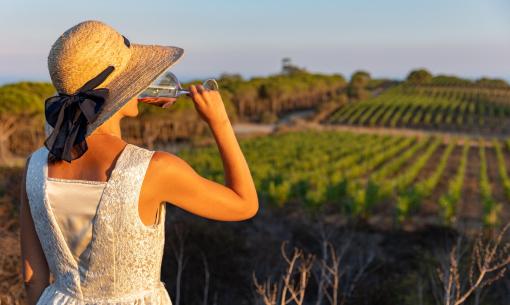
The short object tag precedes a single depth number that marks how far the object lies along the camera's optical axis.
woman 1.14
